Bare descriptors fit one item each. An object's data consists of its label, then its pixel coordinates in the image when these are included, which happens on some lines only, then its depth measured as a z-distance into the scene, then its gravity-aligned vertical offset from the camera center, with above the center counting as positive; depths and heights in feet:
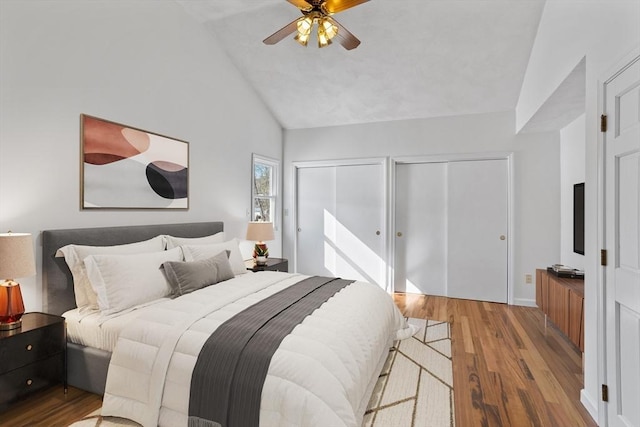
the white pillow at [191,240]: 9.98 -0.85
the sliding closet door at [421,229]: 15.69 -0.74
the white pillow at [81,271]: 7.55 -1.31
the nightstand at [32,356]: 6.01 -2.73
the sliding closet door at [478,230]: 14.65 -0.74
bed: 5.03 -2.40
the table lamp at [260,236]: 13.70 -0.92
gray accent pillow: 8.37 -1.58
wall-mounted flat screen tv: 10.87 -0.16
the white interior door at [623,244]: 5.32 -0.52
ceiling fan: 8.06 +4.94
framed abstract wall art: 8.67 +1.34
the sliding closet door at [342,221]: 16.51 -0.41
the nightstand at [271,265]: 13.30 -2.13
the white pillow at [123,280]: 7.32 -1.53
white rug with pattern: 6.41 -3.96
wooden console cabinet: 8.53 -2.59
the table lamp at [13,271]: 6.18 -1.08
